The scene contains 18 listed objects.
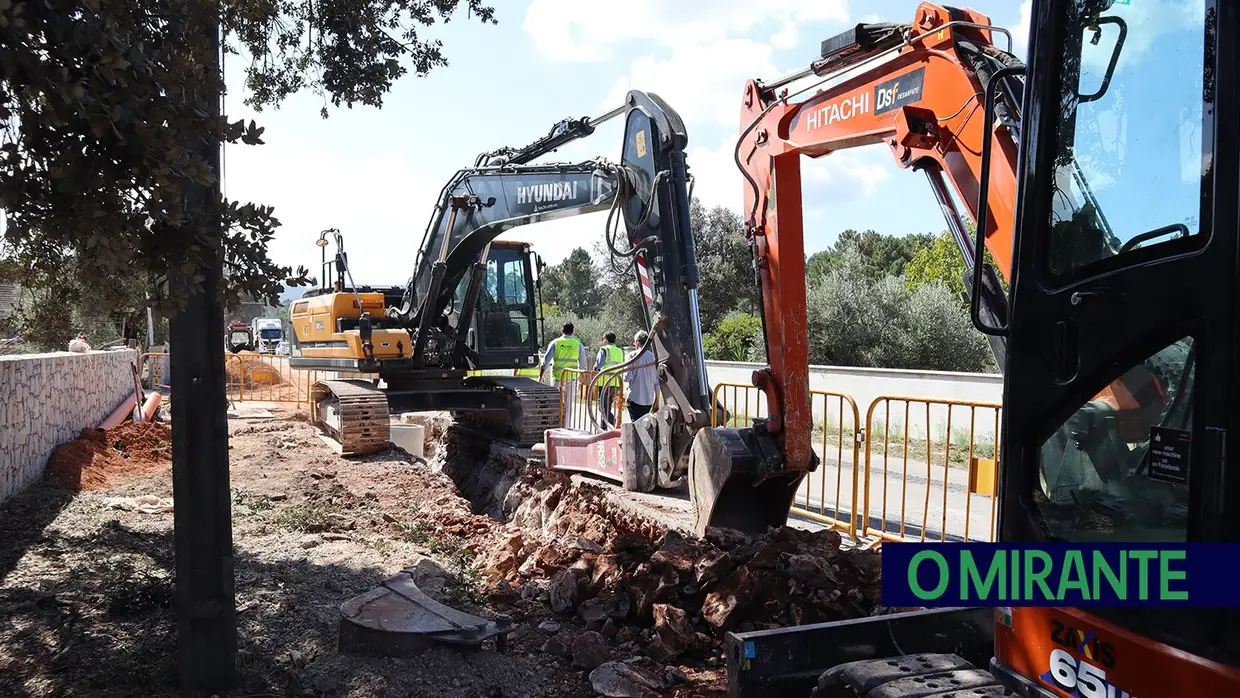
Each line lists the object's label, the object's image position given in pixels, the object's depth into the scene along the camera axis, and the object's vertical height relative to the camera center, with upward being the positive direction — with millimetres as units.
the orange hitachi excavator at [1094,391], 1962 -160
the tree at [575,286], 61781 +3439
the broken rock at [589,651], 5016 -1871
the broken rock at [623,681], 4629 -1912
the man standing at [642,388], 10648 -702
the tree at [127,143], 2801 +676
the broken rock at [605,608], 5555 -1791
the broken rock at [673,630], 5078 -1778
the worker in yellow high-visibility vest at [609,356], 11883 -334
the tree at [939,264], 35194 +2909
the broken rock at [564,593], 5811 -1774
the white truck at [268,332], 50206 +106
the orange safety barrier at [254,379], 21453 -1280
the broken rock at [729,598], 5129 -1606
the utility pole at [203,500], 4188 -823
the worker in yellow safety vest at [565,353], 13203 -322
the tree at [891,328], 20578 +44
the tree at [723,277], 30906 +1938
